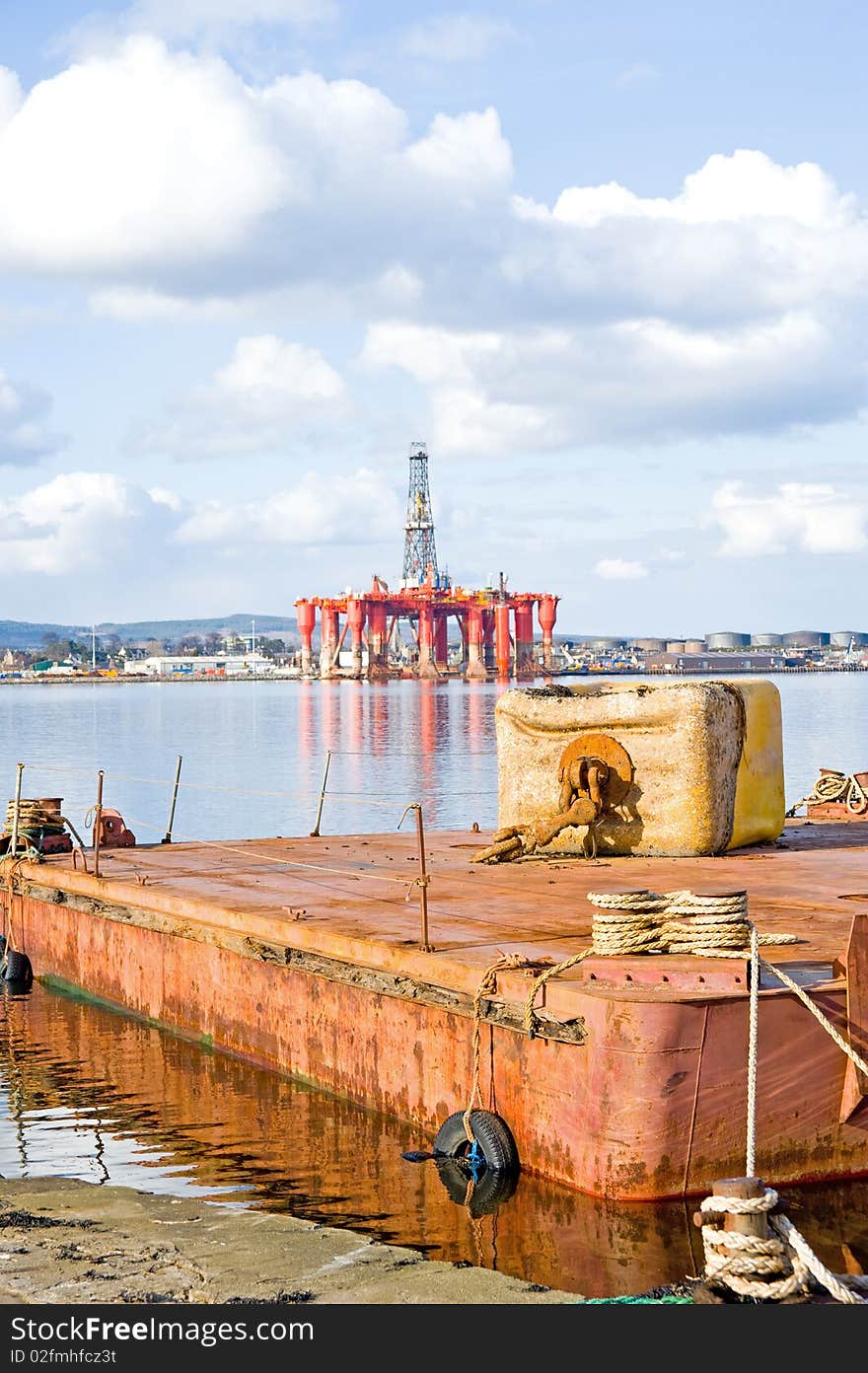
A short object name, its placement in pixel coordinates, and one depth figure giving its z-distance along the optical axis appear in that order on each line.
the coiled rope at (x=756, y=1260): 6.10
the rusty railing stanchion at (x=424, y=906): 9.97
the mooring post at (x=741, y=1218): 6.18
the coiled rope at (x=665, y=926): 8.58
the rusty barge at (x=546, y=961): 8.23
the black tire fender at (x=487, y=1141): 8.77
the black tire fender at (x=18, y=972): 16.41
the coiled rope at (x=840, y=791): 19.36
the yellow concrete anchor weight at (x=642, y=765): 13.73
